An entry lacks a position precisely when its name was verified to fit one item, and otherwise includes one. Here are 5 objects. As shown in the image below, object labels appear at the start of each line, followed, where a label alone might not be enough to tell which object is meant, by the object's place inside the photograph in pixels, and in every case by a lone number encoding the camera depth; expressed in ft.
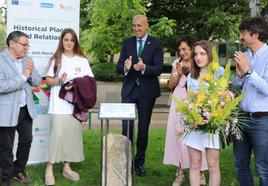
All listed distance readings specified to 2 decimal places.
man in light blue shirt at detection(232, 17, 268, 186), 15.26
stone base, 19.39
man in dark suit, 21.39
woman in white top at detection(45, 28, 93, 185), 20.08
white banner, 22.22
